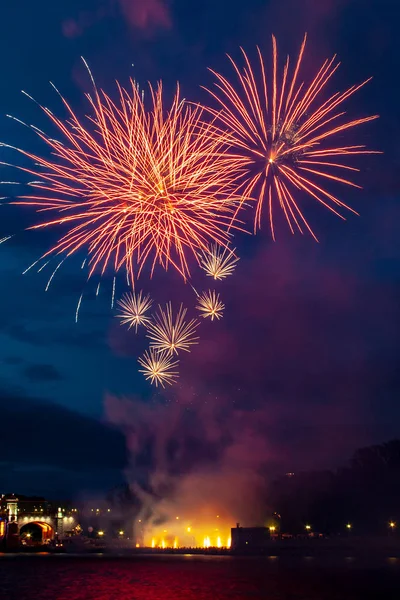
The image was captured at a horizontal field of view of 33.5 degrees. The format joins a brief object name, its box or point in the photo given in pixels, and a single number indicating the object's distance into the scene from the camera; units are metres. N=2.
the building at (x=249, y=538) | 143.00
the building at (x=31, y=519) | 169.75
